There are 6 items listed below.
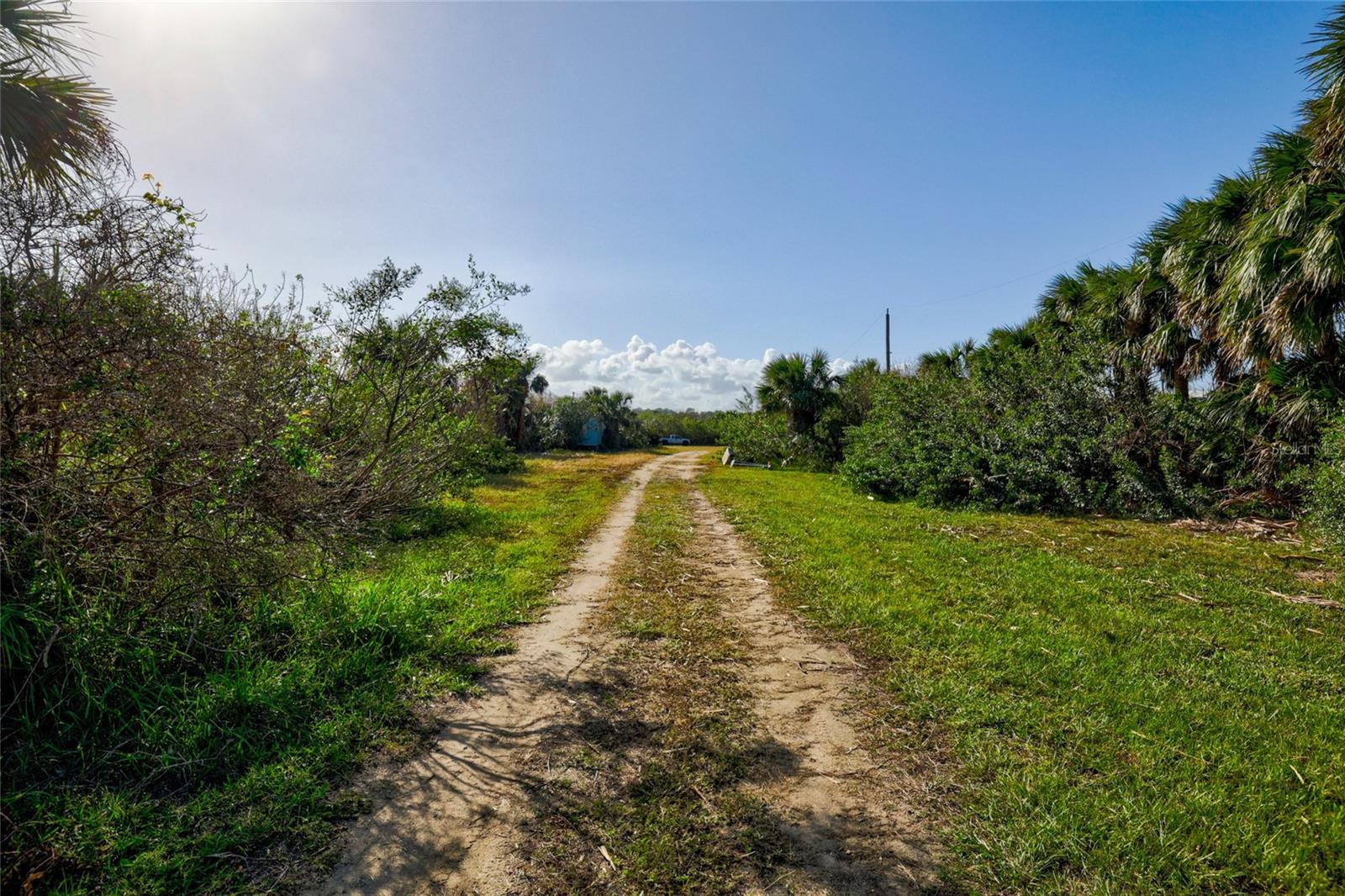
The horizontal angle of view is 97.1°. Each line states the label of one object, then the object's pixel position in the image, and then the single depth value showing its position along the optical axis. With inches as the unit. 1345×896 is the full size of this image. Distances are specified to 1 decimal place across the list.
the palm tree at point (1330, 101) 313.1
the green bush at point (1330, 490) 305.4
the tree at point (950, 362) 661.2
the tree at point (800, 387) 944.9
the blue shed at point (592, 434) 1713.8
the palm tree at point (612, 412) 1753.2
